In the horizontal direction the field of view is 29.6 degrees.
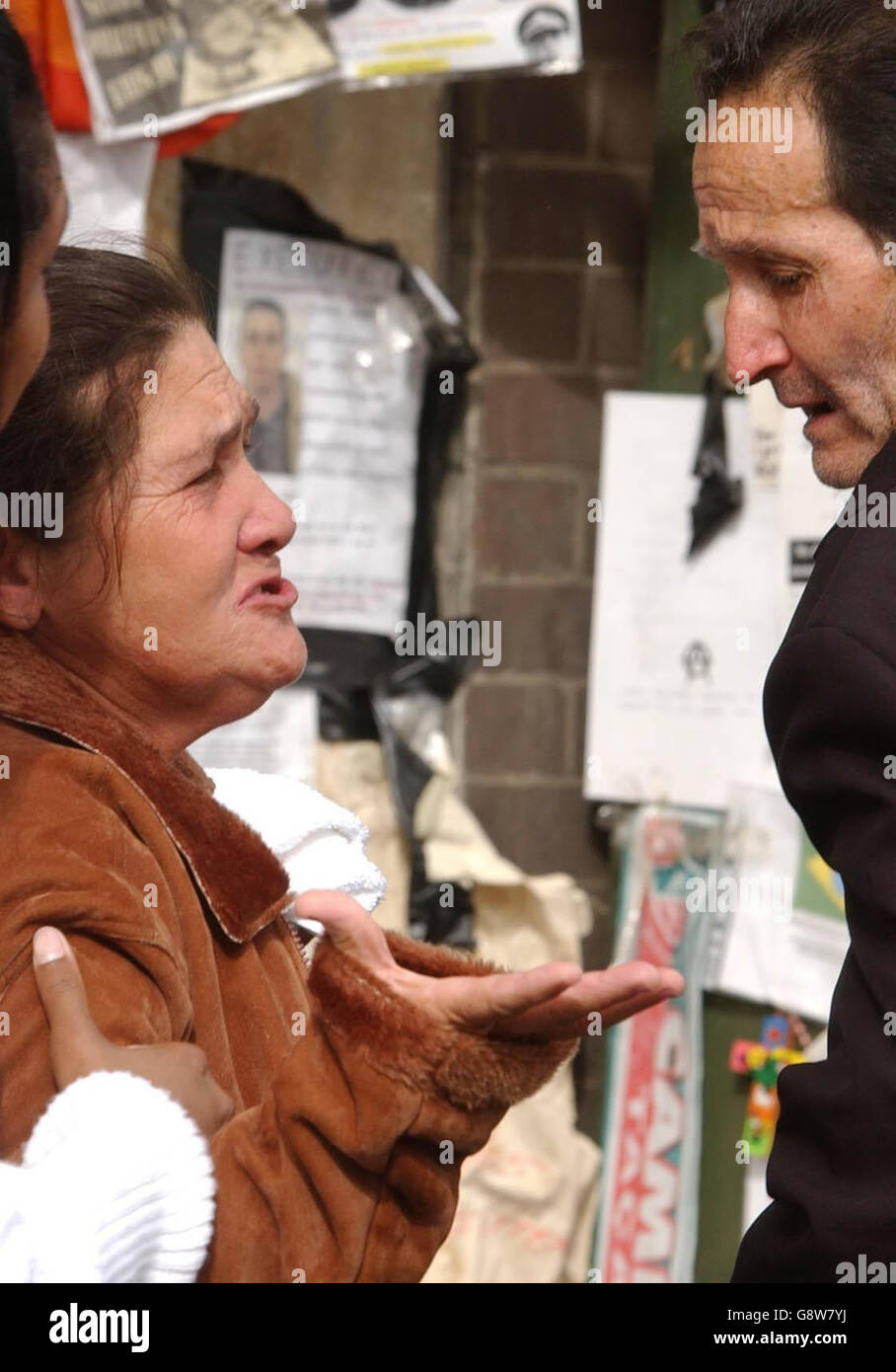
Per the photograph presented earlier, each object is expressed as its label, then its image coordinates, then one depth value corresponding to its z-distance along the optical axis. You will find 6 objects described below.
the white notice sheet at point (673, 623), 3.44
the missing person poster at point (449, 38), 2.96
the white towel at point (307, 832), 1.72
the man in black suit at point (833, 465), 1.25
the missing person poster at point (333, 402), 3.43
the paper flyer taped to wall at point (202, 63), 2.92
